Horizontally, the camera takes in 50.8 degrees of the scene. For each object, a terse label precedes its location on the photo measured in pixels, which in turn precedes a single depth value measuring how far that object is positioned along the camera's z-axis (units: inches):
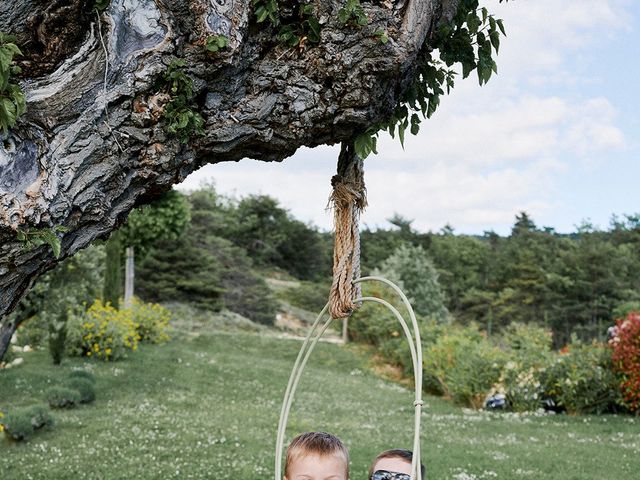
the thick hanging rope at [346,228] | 133.0
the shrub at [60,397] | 406.3
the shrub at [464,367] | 532.7
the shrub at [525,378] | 507.2
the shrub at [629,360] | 466.3
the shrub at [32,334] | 629.3
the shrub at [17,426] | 326.6
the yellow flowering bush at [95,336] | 590.6
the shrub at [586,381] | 482.6
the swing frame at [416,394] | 100.7
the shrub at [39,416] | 337.7
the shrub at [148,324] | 756.6
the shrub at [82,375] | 464.1
